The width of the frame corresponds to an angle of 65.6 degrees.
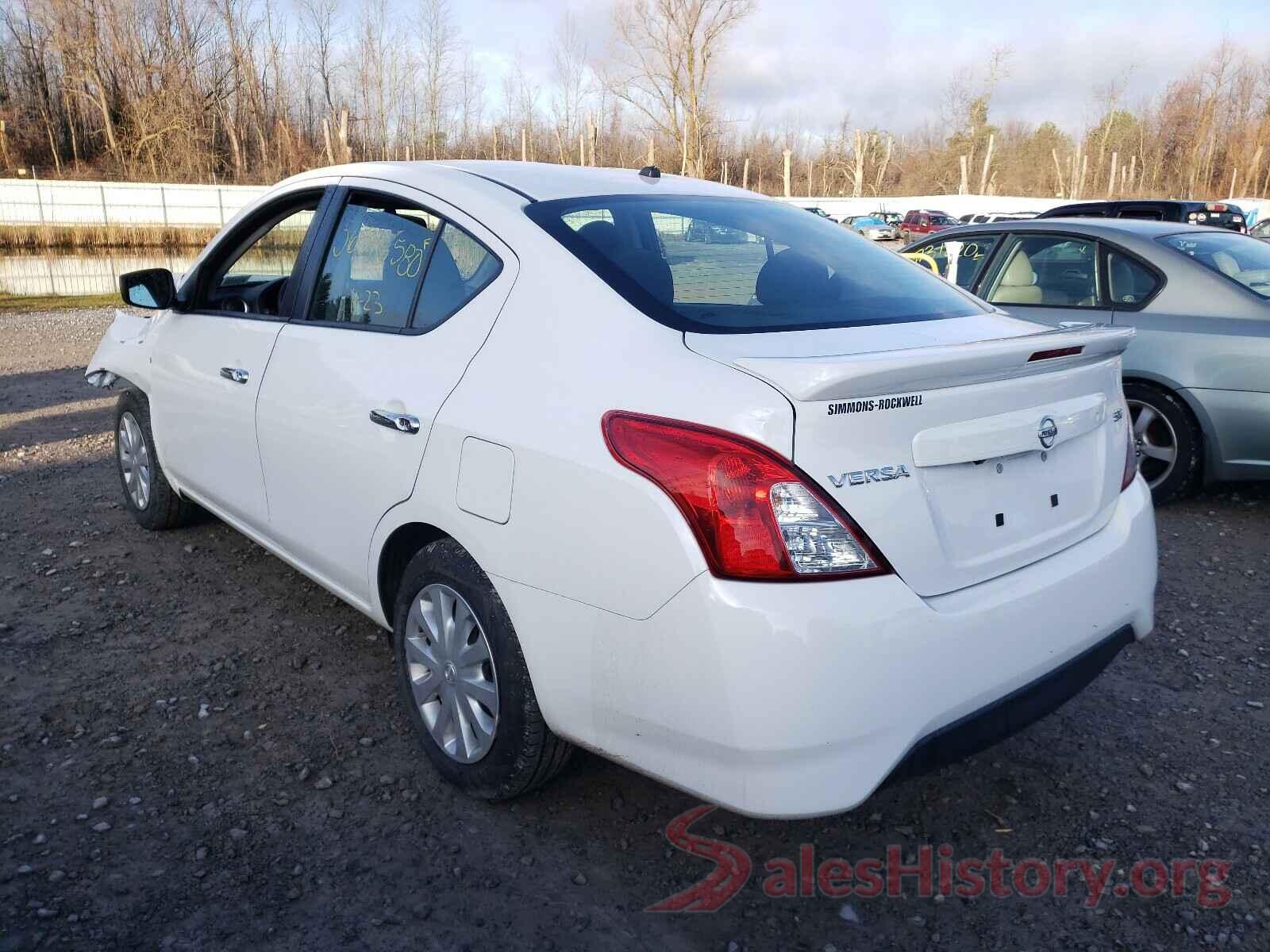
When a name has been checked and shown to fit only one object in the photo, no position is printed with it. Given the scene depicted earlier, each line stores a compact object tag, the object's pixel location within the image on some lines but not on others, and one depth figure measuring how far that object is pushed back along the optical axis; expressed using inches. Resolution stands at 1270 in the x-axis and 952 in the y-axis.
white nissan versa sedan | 75.3
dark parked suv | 495.1
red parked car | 1480.1
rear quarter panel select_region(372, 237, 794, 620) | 77.3
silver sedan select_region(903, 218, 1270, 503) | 194.1
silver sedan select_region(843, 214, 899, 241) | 1504.7
